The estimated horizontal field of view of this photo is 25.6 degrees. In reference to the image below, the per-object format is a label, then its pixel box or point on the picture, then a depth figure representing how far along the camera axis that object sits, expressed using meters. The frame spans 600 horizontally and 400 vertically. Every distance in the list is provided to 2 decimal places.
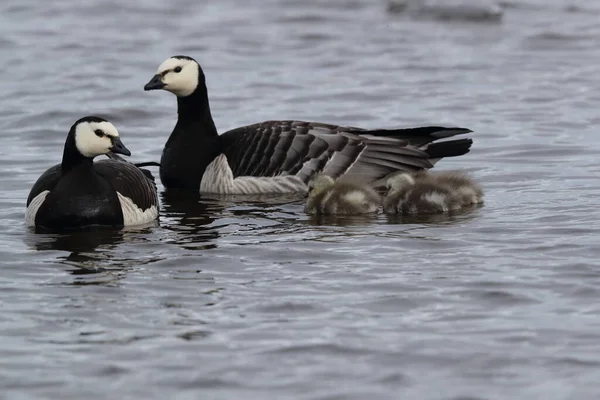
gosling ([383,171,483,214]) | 10.70
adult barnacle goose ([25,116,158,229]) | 10.13
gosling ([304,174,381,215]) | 10.74
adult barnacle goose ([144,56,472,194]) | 11.96
